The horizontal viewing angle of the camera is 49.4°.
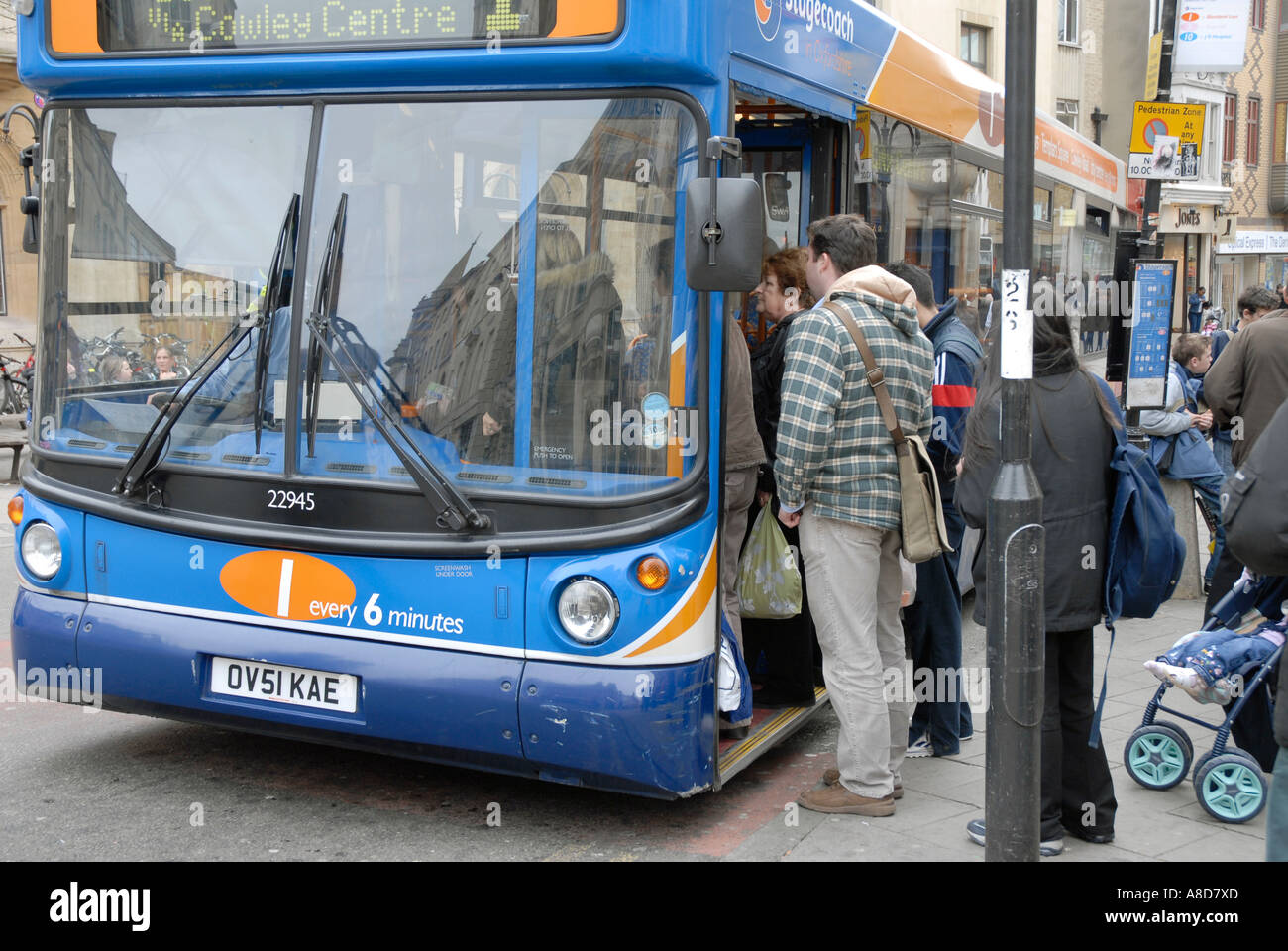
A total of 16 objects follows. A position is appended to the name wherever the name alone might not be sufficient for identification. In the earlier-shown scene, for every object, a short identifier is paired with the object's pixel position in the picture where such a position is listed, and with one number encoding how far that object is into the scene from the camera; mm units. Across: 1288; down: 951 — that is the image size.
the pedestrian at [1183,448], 8766
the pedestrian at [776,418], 5566
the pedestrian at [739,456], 4906
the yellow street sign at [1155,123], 9281
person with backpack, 4453
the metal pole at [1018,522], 3916
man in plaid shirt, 4664
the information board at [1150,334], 8469
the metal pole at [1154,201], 8831
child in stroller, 5082
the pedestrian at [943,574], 5617
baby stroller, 4969
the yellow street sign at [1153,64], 9508
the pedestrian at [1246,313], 8406
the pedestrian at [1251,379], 7137
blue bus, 4352
